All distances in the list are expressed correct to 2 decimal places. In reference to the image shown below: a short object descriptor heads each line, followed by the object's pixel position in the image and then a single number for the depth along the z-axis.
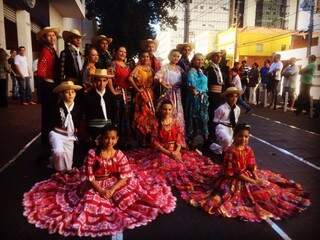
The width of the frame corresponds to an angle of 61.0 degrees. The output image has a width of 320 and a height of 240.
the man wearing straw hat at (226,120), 4.62
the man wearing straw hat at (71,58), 4.28
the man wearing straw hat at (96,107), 4.01
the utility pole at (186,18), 18.53
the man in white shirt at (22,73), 8.93
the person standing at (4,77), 8.19
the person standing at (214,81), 5.06
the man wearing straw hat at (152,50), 4.92
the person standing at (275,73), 9.88
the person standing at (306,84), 8.46
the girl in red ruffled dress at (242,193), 2.95
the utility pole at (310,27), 14.47
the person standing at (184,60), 4.92
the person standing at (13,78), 9.10
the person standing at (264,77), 10.37
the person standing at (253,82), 10.92
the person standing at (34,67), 10.43
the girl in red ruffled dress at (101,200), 2.62
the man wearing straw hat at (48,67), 4.17
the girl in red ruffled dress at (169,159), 3.73
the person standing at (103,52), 4.77
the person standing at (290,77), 9.26
